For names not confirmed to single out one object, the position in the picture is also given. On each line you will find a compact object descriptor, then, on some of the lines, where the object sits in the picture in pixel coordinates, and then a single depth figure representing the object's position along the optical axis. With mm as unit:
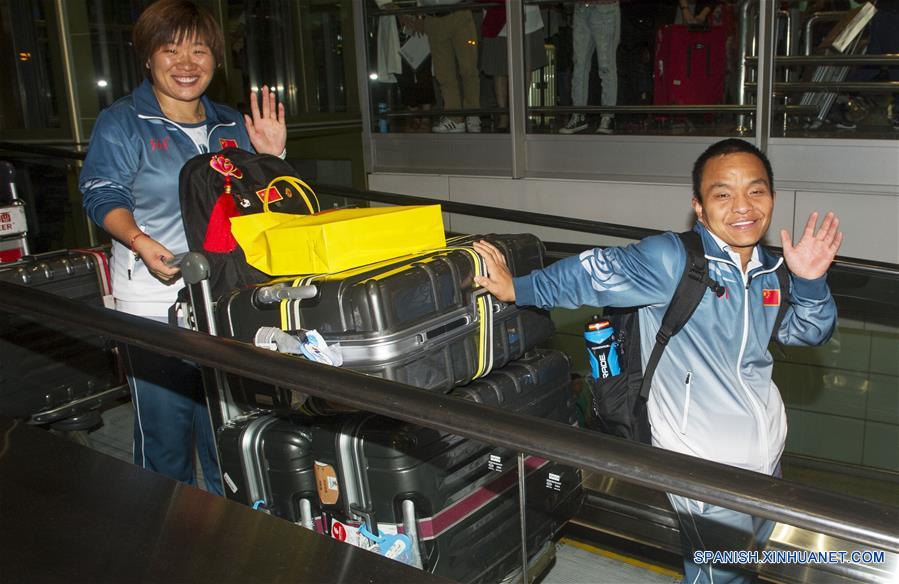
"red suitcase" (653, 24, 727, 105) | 6664
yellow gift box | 2404
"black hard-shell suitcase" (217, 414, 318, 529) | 2531
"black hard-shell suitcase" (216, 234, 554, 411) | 2256
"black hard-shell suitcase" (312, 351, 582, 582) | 2307
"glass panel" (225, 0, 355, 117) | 9938
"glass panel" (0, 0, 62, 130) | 7906
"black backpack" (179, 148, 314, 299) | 2586
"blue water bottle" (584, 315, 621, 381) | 2549
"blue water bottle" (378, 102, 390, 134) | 8289
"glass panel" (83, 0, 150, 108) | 8086
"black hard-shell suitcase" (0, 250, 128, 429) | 3559
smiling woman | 2697
